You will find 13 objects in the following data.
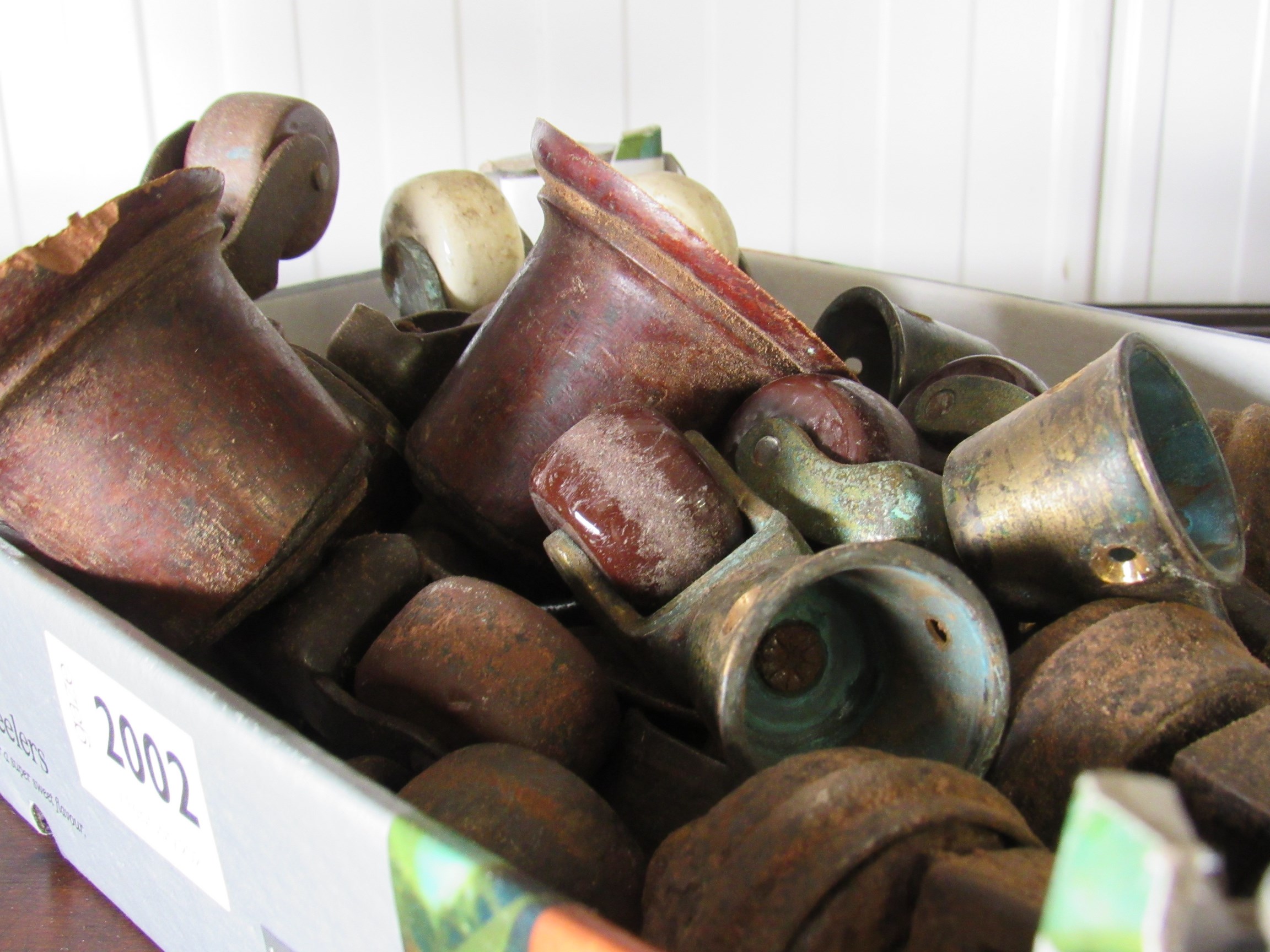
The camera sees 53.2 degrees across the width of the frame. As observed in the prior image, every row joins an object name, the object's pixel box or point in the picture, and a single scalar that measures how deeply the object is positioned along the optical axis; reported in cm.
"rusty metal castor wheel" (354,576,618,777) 15
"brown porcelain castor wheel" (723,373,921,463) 17
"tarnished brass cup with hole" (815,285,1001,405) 23
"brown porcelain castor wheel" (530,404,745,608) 16
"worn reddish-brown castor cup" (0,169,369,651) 15
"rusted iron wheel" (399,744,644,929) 13
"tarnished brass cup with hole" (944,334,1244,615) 15
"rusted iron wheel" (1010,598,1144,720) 14
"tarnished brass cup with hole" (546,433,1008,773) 13
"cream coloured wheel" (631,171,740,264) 26
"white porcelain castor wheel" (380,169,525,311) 27
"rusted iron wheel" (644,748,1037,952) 10
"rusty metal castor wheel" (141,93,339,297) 23
